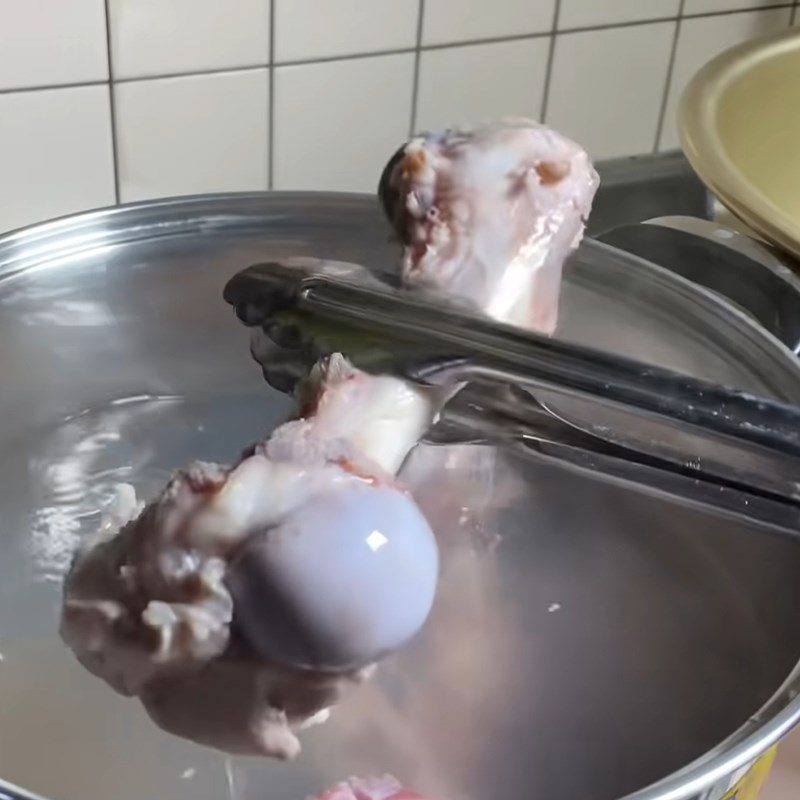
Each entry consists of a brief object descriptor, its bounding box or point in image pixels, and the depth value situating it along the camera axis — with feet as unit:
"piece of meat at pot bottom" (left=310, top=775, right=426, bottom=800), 1.31
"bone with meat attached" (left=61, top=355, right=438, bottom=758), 1.14
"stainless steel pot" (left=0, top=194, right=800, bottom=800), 1.41
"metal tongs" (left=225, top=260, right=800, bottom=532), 1.33
